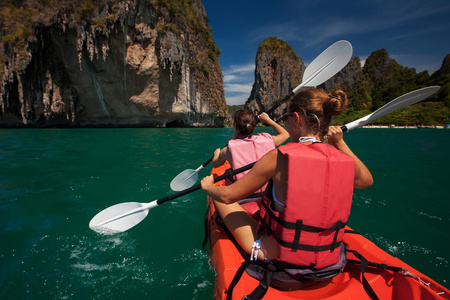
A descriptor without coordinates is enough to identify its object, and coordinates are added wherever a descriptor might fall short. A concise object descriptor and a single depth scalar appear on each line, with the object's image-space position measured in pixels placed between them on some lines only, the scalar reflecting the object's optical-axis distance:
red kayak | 1.27
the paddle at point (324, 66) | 3.23
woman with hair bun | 1.14
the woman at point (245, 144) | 2.28
